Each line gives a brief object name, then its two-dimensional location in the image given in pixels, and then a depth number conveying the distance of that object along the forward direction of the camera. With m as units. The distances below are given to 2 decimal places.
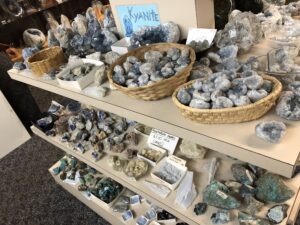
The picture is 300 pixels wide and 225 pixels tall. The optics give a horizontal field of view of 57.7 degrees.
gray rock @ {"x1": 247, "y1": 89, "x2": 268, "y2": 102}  0.58
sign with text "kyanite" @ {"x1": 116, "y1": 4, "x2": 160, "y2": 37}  0.93
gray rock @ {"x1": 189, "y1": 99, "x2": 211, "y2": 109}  0.60
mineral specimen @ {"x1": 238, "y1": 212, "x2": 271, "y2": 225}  0.75
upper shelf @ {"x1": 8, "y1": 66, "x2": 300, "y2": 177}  0.53
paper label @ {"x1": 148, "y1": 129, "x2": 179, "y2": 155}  1.07
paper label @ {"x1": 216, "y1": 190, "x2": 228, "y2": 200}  0.83
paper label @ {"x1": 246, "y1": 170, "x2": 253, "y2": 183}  0.87
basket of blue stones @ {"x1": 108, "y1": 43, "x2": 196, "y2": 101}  0.72
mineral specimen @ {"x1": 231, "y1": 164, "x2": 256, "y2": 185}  0.87
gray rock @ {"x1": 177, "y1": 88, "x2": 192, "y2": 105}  0.65
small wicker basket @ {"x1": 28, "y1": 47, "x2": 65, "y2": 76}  1.09
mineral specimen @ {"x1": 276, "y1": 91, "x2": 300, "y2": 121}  0.58
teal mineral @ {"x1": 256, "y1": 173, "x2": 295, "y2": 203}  0.78
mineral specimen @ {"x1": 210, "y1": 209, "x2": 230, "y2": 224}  0.81
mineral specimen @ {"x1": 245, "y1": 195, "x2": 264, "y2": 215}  0.79
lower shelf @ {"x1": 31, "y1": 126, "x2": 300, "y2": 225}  0.81
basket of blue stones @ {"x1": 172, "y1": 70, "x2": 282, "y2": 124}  0.58
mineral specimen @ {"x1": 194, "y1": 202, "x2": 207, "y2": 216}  0.85
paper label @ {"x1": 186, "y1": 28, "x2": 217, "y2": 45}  0.83
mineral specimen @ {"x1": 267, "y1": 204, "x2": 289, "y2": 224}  0.74
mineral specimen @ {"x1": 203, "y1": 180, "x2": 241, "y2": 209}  0.82
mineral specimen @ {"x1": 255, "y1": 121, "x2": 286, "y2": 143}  0.54
